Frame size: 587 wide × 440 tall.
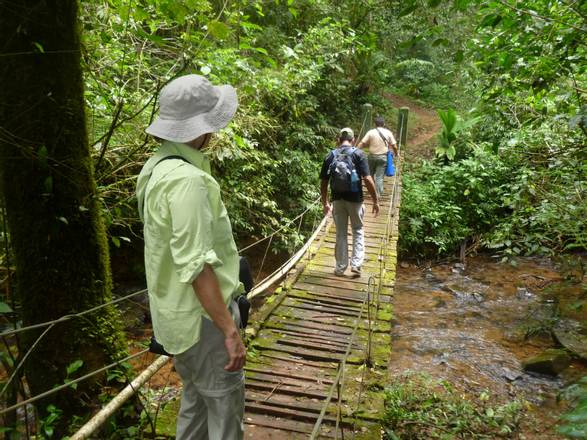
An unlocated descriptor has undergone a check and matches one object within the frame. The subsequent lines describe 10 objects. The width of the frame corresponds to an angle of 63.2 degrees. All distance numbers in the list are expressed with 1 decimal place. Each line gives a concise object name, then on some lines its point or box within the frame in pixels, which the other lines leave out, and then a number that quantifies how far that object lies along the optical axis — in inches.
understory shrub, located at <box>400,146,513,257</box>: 366.3
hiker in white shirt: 283.9
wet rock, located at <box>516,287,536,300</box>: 296.2
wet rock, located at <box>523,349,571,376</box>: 208.1
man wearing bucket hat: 52.4
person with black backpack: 166.7
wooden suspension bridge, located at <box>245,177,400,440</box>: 99.9
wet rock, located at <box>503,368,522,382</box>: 206.2
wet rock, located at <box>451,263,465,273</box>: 344.2
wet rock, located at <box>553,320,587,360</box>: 221.0
